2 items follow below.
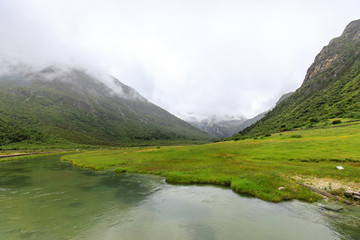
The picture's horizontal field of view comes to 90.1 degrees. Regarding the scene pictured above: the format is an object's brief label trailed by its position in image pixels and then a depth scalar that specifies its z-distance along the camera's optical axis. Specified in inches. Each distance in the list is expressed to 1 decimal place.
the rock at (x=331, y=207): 732.0
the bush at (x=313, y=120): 4861.0
